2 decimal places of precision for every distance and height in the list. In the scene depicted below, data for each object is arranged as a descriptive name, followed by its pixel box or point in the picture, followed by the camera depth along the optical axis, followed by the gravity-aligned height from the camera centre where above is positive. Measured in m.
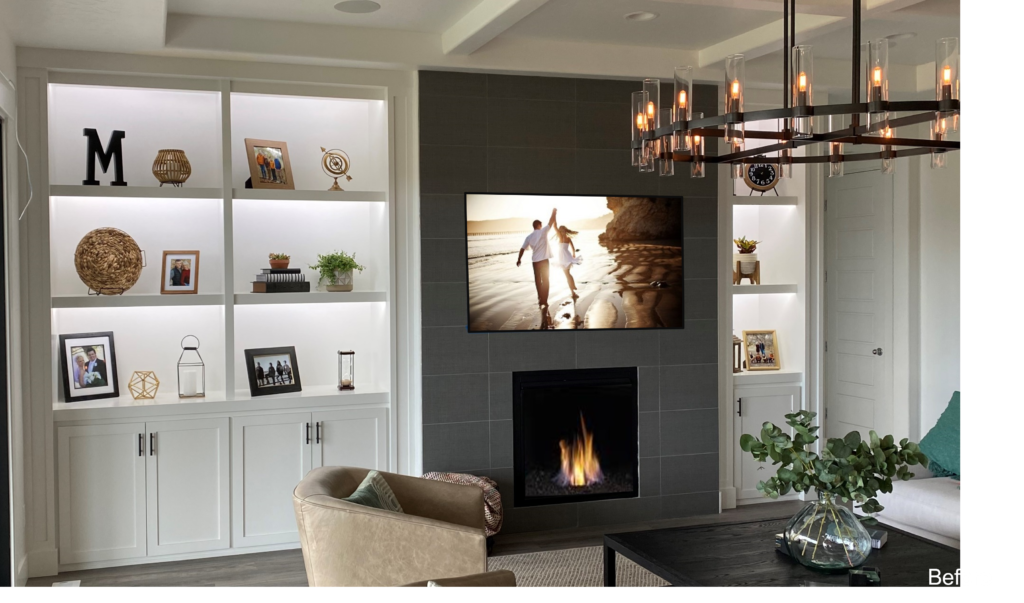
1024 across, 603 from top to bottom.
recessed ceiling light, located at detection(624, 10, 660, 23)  4.10 +1.35
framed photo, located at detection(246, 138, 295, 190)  4.45 +0.69
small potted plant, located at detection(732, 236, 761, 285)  5.25 +0.16
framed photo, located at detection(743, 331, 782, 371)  5.30 -0.40
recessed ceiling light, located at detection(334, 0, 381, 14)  3.86 +1.34
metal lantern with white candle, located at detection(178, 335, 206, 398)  4.34 -0.45
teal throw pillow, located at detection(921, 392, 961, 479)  4.21 -0.82
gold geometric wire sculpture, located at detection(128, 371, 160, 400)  4.32 -0.48
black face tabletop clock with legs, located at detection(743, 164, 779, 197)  5.11 +0.68
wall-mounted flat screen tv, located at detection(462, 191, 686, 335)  4.89 +0.28
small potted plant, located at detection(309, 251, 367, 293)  4.52 +0.12
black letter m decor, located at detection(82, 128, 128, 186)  4.14 +0.70
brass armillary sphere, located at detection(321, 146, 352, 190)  4.59 +0.71
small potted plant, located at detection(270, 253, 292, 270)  4.48 +0.17
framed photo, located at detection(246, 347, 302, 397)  4.44 -0.43
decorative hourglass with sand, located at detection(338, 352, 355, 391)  4.60 -0.45
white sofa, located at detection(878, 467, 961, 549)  3.83 -1.05
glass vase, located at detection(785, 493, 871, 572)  2.78 -0.85
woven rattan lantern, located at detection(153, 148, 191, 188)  4.26 +0.64
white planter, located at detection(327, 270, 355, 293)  4.54 +0.04
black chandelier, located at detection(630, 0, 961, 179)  2.34 +0.51
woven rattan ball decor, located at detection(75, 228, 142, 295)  4.12 +0.16
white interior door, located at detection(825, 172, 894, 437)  5.40 -0.11
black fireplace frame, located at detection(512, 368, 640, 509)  4.69 -0.53
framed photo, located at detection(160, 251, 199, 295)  4.35 +0.11
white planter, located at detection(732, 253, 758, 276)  5.25 +0.16
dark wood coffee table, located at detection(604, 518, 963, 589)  2.72 -0.95
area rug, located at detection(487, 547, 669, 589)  3.89 -1.37
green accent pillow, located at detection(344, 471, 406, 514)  3.02 -0.75
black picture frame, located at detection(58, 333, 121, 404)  4.13 -0.39
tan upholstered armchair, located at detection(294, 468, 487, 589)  2.82 -0.87
